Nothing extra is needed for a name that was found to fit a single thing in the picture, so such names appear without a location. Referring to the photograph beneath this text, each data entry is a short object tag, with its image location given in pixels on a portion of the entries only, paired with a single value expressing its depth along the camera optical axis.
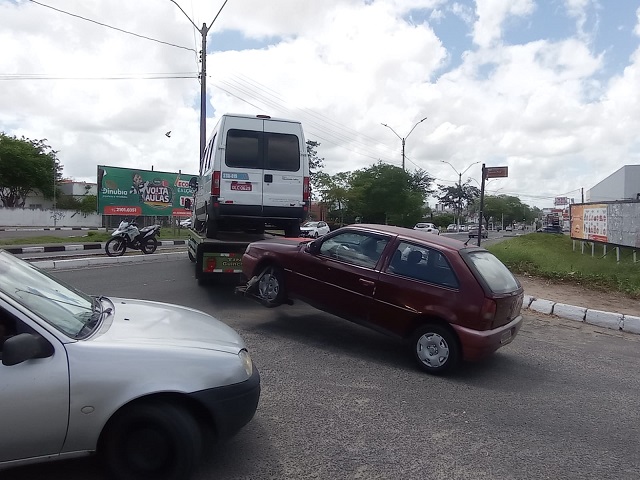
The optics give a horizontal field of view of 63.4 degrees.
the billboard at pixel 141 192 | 26.56
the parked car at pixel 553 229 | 60.88
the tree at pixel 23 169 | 48.53
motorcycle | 15.82
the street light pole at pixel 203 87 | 20.25
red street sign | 11.94
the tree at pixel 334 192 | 47.47
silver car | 2.73
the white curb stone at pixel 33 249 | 16.80
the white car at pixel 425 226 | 45.12
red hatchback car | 5.42
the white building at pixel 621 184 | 47.41
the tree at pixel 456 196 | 111.44
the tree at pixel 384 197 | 45.84
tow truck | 8.88
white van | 9.38
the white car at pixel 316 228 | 28.22
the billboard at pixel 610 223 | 15.19
